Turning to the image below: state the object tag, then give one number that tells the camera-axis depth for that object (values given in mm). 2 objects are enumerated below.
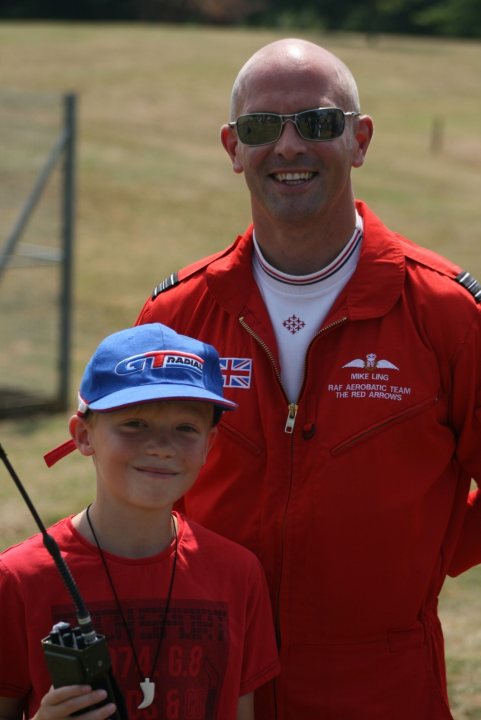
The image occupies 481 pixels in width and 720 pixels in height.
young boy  5332
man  6102
